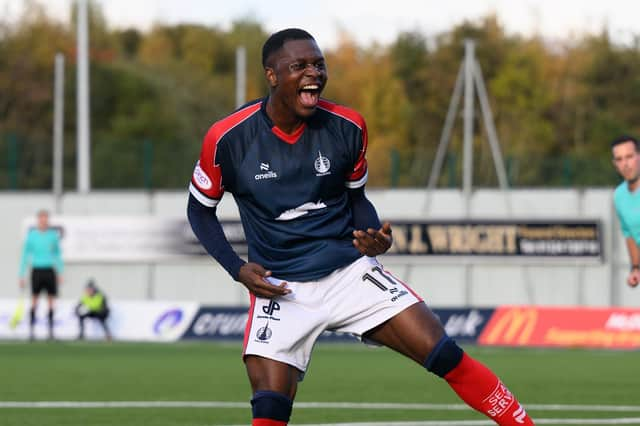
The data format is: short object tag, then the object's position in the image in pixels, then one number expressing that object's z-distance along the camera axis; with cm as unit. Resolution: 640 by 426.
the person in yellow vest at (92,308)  2671
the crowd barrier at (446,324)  2502
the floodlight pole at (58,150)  3512
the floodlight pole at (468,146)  3369
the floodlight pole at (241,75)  4188
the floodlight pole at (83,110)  3778
